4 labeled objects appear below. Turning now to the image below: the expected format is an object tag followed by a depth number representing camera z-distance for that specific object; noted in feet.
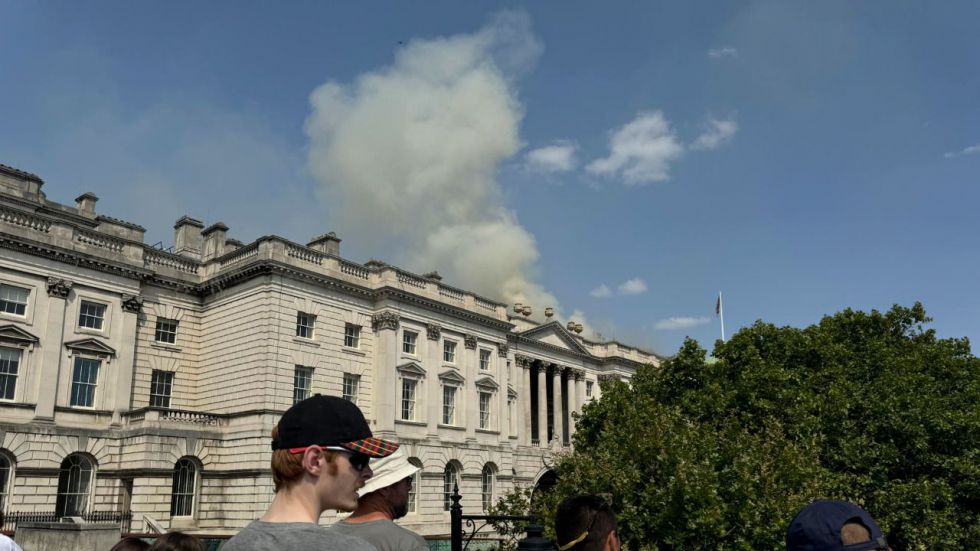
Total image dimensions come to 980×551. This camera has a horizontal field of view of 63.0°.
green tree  78.89
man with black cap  11.18
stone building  115.55
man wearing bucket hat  16.77
